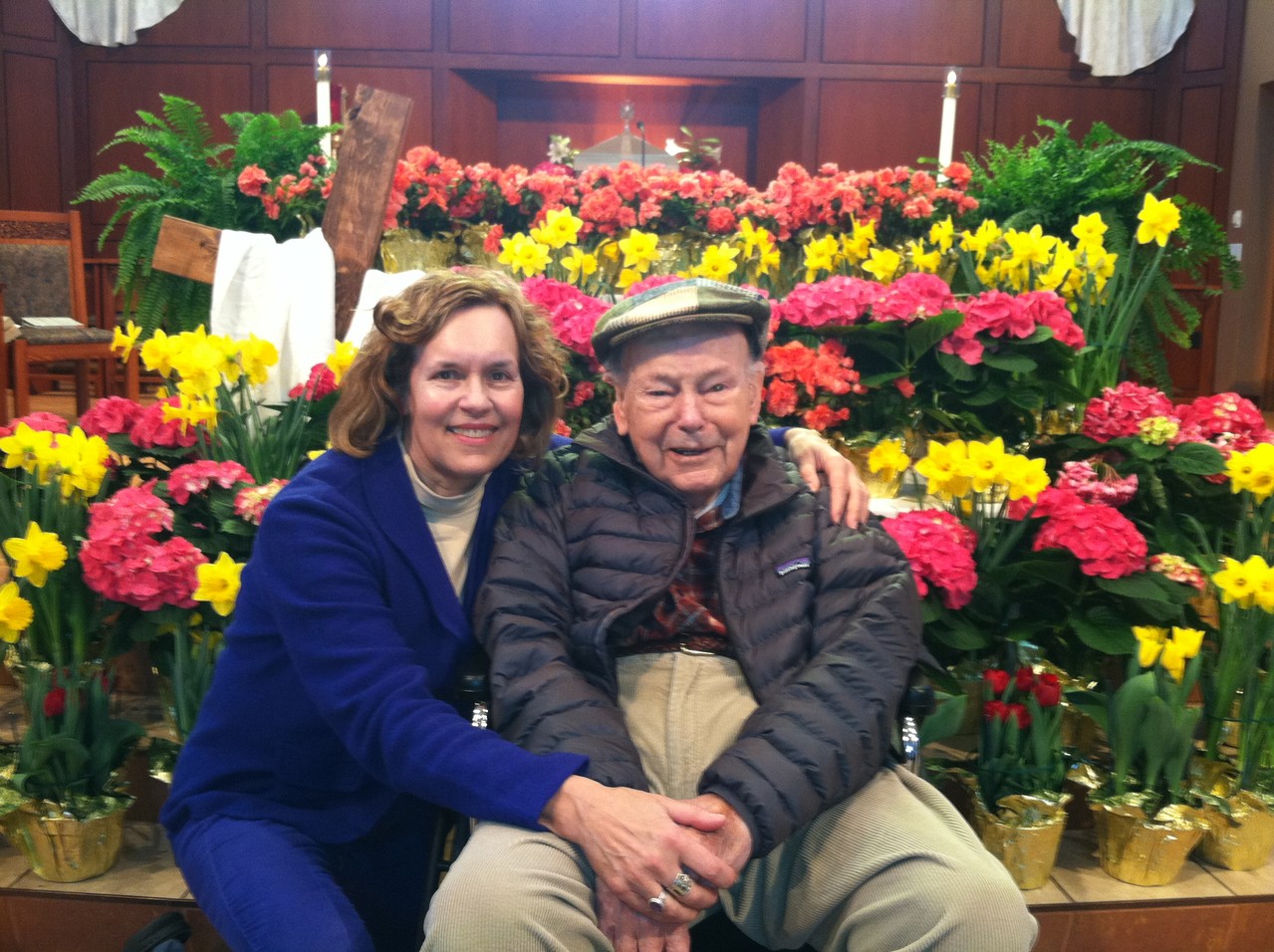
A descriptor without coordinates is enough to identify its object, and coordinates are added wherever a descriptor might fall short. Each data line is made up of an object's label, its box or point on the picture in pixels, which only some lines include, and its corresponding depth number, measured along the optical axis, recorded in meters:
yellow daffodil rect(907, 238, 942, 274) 2.66
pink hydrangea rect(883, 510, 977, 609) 1.83
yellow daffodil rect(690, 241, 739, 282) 2.54
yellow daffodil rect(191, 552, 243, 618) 1.82
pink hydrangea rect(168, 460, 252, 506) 1.99
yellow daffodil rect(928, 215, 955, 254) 2.64
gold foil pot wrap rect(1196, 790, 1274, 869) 1.88
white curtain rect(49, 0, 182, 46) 7.09
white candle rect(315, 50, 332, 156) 3.15
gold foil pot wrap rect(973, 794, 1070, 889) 1.80
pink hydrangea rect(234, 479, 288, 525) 1.94
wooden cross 2.55
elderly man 1.25
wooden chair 5.37
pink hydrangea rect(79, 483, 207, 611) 1.89
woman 1.28
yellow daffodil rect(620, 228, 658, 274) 2.60
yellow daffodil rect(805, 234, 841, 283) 2.71
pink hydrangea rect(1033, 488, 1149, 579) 1.83
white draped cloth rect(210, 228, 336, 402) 2.55
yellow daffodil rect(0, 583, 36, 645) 1.86
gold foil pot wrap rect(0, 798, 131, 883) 1.79
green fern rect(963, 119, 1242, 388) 2.90
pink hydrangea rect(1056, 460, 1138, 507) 2.02
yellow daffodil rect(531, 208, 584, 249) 2.61
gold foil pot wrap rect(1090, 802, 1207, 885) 1.82
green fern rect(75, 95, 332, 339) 2.85
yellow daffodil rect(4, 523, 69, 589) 1.85
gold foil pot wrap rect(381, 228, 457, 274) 2.96
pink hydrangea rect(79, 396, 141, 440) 2.17
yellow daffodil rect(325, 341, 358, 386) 2.20
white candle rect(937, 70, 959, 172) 3.37
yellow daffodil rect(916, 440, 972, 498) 1.82
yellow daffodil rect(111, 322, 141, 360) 2.07
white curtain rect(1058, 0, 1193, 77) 7.14
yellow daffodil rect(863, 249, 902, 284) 2.59
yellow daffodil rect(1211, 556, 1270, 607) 1.73
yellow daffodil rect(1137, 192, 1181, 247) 2.54
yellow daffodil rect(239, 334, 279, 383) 2.03
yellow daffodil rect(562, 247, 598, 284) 2.61
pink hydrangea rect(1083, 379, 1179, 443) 2.19
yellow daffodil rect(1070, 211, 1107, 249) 2.56
